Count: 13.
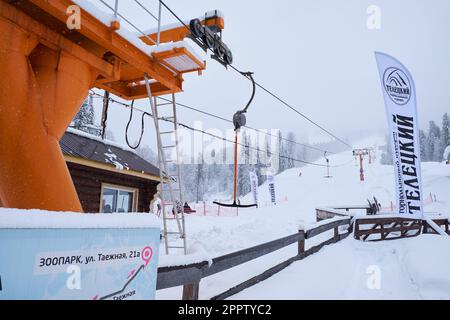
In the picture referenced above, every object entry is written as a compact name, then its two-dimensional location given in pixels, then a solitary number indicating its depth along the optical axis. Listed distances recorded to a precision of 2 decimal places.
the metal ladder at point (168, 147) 5.78
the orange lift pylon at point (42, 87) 3.37
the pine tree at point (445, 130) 69.35
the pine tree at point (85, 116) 32.89
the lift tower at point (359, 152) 45.69
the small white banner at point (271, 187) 37.28
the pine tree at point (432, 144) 89.31
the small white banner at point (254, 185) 36.12
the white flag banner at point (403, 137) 9.32
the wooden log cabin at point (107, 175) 8.83
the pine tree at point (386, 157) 121.44
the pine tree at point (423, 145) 86.99
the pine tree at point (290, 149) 105.71
